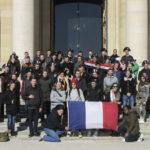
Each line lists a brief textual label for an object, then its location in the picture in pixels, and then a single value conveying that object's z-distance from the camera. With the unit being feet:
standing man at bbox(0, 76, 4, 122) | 52.87
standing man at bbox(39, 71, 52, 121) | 52.06
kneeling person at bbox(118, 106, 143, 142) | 47.29
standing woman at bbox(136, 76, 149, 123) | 53.78
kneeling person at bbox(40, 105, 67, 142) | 47.09
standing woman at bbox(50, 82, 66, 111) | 50.21
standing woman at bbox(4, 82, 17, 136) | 49.01
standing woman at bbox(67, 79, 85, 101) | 50.65
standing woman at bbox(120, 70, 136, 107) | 53.36
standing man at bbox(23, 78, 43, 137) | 48.88
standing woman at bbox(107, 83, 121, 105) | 52.24
